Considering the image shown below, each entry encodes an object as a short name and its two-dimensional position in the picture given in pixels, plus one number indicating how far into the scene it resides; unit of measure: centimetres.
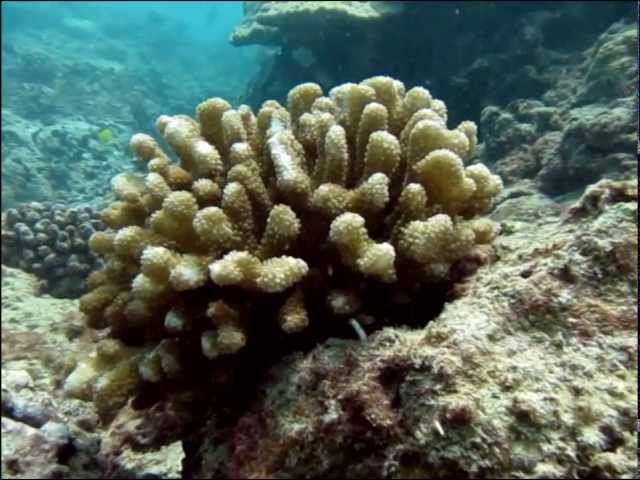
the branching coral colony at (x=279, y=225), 38
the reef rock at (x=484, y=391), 28
